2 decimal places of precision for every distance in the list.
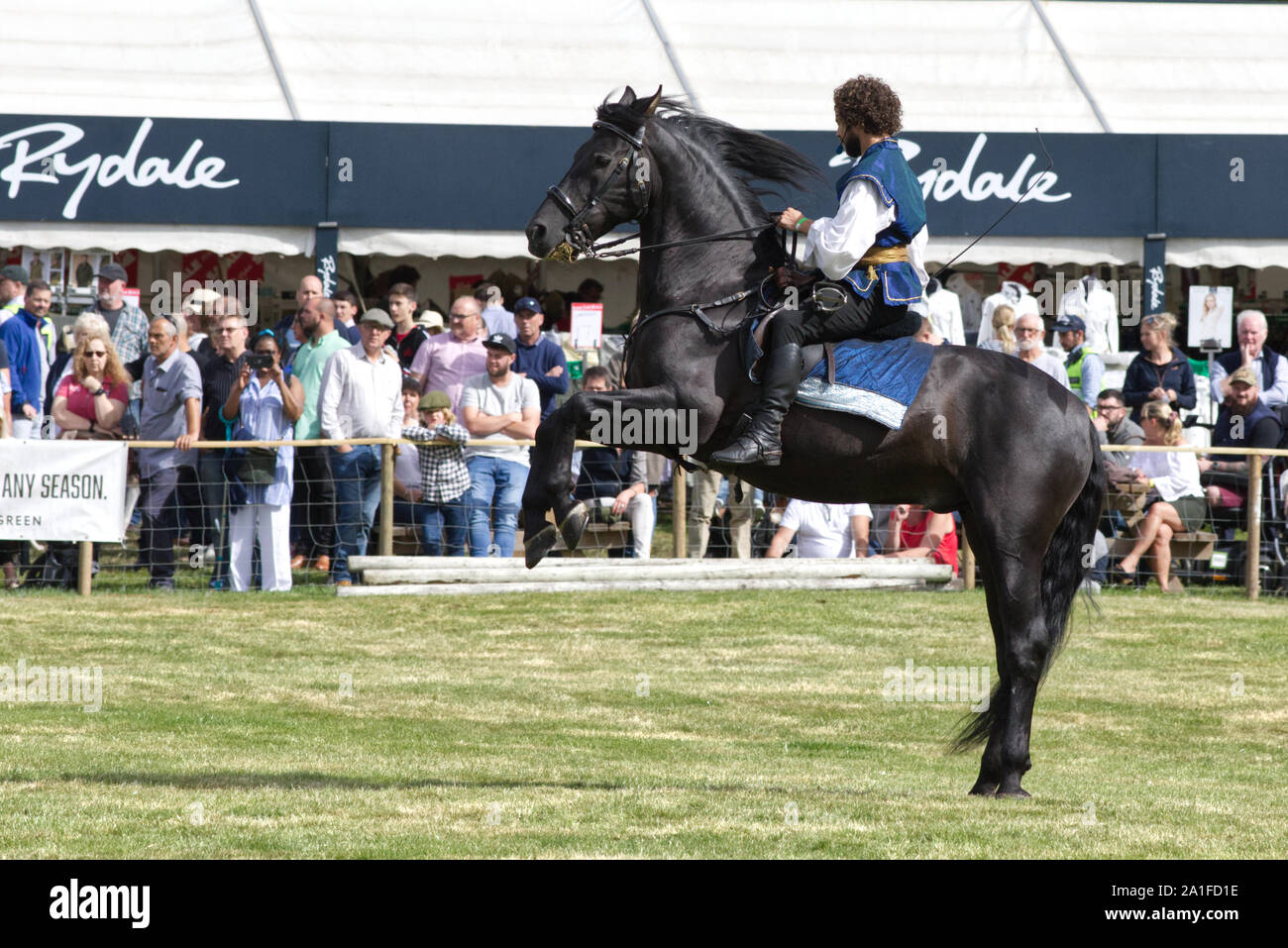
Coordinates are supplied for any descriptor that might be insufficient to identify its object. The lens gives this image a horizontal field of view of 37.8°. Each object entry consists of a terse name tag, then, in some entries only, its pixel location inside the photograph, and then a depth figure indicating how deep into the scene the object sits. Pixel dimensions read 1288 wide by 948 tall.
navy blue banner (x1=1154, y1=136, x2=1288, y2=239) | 18.78
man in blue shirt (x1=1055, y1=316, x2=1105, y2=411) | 16.16
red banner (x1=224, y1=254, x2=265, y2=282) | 19.73
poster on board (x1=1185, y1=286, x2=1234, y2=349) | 18.72
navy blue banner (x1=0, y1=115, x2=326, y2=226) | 17.83
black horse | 7.97
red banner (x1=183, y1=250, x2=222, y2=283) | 19.86
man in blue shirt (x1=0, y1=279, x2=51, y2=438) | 15.51
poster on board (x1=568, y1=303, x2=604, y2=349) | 17.48
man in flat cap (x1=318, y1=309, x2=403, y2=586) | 15.25
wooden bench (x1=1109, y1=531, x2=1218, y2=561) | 16.00
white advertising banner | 14.50
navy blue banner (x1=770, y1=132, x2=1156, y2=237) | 18.69
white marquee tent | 18.81
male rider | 7.79
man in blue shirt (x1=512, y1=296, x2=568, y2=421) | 16.08
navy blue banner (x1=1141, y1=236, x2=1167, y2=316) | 18.72
